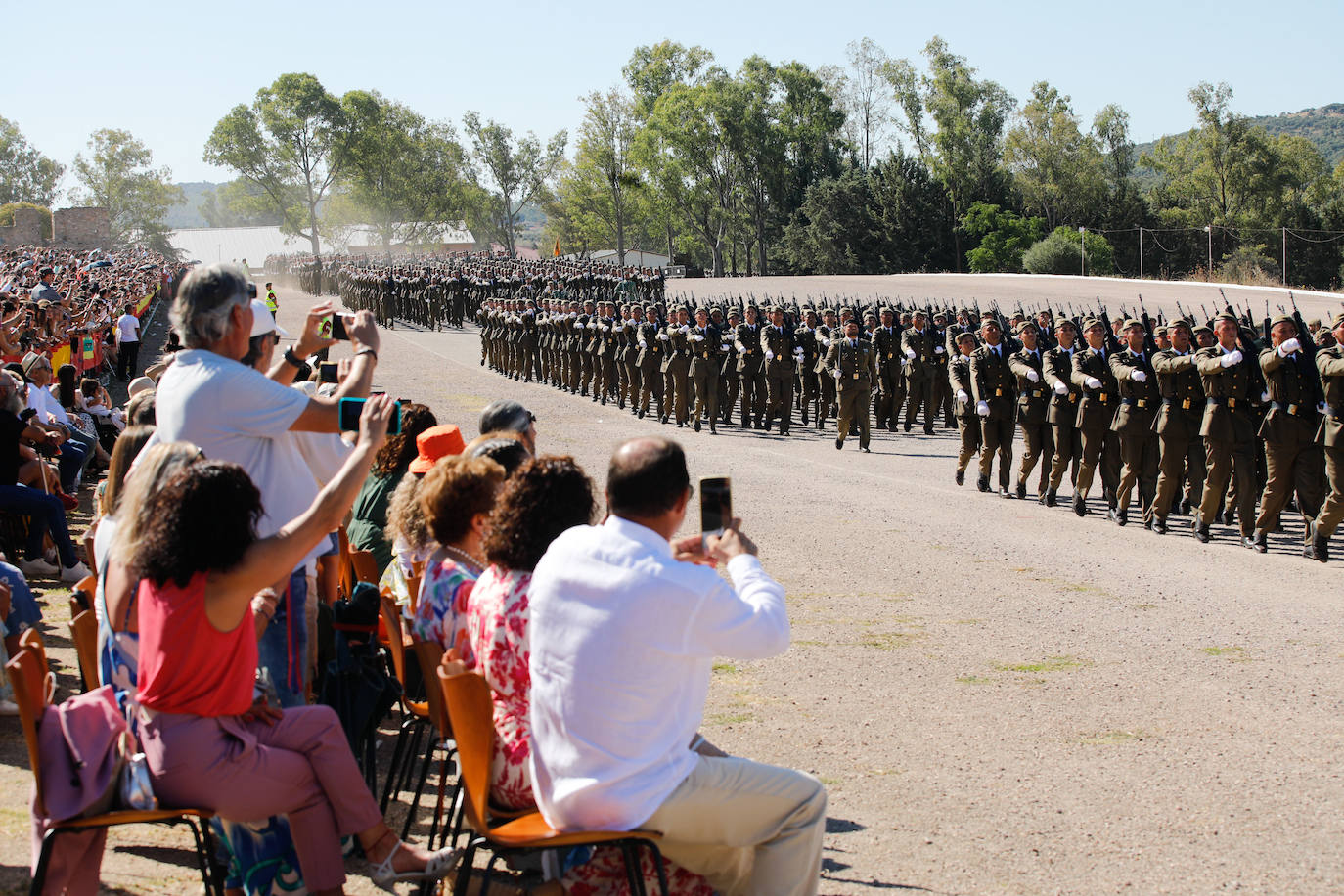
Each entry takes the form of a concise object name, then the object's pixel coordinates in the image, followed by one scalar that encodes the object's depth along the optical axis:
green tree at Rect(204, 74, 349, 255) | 95.31
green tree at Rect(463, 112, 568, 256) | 96.06
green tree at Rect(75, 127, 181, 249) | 120.44
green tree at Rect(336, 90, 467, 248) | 98.75
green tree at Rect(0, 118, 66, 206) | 115.81
